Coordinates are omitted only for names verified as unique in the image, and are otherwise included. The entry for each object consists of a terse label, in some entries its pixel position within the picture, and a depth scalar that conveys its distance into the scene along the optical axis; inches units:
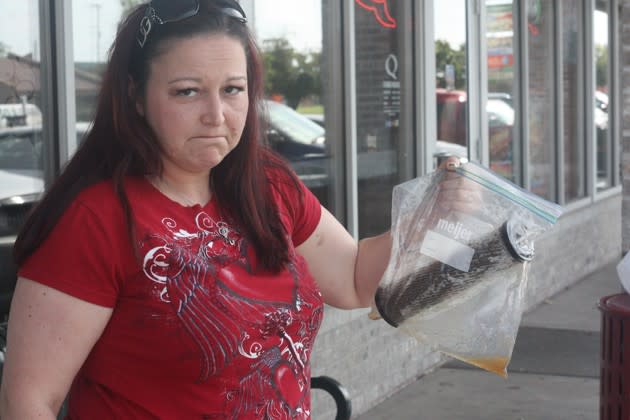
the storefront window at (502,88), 306.3
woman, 68.7
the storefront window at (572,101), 385.1
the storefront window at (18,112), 139.3
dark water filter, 80.4
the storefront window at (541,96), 348.5
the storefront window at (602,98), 426.9
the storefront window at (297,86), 201.3
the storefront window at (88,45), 146.3
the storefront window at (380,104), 229.3
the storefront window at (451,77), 263.0
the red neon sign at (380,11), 229.6
